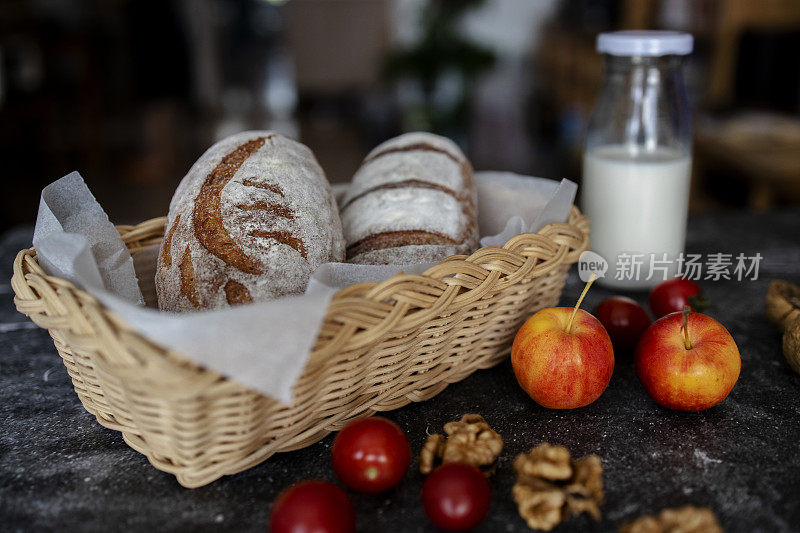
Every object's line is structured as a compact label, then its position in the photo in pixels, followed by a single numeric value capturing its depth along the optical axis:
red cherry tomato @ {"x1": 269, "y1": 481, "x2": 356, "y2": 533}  0.55
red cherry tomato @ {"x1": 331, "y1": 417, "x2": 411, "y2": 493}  0.62
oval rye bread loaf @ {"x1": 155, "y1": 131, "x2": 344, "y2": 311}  0.79
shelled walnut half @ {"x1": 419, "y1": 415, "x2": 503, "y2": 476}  0.65
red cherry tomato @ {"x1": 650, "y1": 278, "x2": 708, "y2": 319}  0.97
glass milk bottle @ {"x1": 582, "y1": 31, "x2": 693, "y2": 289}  1.09
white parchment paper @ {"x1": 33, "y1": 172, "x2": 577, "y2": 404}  0.54
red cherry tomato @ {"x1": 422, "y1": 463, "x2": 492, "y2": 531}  0.57
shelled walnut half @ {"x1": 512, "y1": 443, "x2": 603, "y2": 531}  0.58
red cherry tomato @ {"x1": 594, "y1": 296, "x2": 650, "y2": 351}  0.91
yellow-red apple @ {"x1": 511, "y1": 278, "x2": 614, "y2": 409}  0.74
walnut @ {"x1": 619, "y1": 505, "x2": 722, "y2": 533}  0.54
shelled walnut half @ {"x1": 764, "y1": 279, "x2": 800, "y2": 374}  0.84
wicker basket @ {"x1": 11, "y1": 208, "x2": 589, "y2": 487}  0.58
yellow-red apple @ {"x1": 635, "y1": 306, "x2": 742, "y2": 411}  0.73
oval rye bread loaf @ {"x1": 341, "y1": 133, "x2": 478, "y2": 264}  0.93
